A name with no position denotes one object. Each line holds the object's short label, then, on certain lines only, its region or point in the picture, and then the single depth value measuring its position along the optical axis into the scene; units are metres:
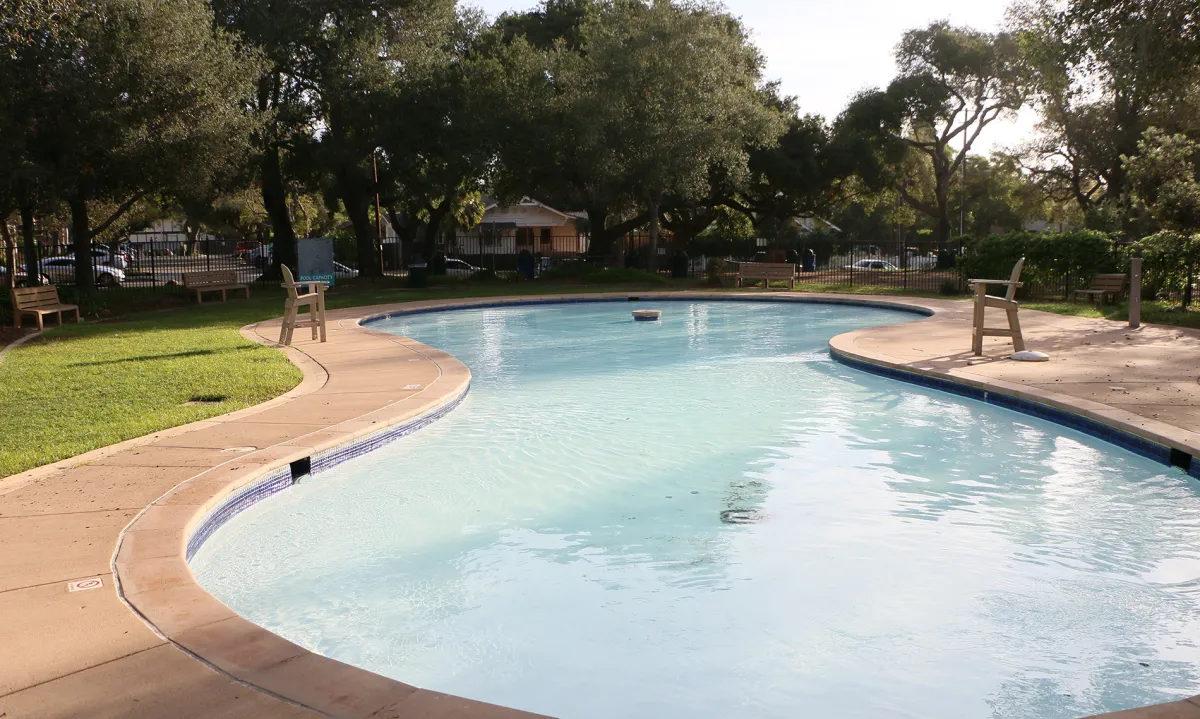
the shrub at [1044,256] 19.78
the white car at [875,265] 38.82
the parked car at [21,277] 24.65
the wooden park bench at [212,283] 23.38
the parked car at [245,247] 45.14
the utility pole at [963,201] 53.91
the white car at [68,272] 28.79
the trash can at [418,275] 27.81
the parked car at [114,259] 42.40
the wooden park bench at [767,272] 26.53
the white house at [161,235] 76.24
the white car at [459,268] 35.00
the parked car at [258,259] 35.26
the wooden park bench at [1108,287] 18.34
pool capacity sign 25.73
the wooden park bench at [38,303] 16.83
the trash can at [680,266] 30.70
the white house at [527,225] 57.84
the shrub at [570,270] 31.01
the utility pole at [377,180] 29.42
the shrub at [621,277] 29.20
